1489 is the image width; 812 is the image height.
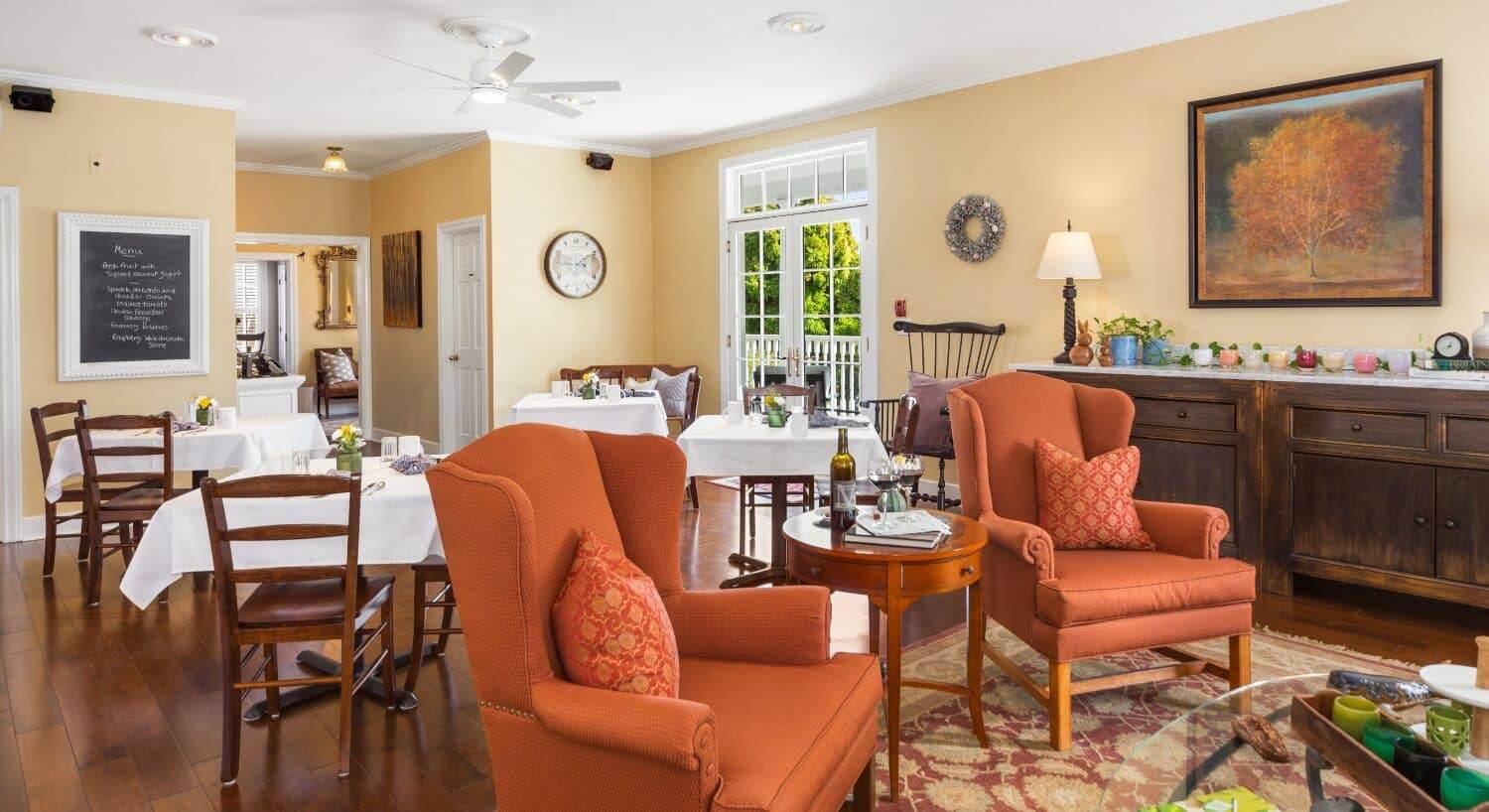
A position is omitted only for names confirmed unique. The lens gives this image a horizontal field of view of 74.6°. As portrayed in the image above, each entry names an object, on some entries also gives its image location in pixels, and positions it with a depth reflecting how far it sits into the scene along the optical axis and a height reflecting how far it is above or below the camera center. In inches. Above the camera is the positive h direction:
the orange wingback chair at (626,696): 67.9 -23.8
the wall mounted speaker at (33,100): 221.8 +63.8
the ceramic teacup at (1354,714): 68.3 -24.2
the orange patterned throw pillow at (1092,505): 127.7 -17.3
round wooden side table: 99.3 -20.3
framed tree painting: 171.3 +33.3
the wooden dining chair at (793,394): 196.8 -5.3
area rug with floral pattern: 100.0 -41.9
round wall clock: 316.2 +36.5
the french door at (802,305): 276.1 +21.1
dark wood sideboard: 150.7 -16.9
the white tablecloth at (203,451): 183.5 -14.0
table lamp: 207.0 +24.6
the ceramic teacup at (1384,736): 64.7 -24.5
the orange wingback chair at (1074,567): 111.4 -23.6
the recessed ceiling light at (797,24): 191.5 +70.0
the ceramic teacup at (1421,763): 60.9 -24.9
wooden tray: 60.5 -25.9
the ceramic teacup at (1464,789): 58.7 -25.3
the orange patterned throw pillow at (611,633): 74.3 -20.0
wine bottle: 110.9 -14.7
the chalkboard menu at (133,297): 234.8 +19.9
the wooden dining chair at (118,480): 168.6 -18.5
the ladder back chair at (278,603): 102.8 -25.4
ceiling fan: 193.2 +59.2
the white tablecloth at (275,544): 115.1 -19.5
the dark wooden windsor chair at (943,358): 226.3 +4.1
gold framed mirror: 518.9 +45.9
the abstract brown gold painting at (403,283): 350.6 +34.7
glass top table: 65.7 -28.1
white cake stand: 65.6 -22.8
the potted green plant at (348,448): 131.5 -9.6
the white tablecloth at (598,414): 228.2 -9.1
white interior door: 320.2 +13.7
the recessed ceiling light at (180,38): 197.4 +70.0
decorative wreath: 237.1 +35.8
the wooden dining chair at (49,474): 179.3 -17.8
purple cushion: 225.5 -10.7
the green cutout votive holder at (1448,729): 66.6 -24.7
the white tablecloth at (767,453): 162.4 -13.0
